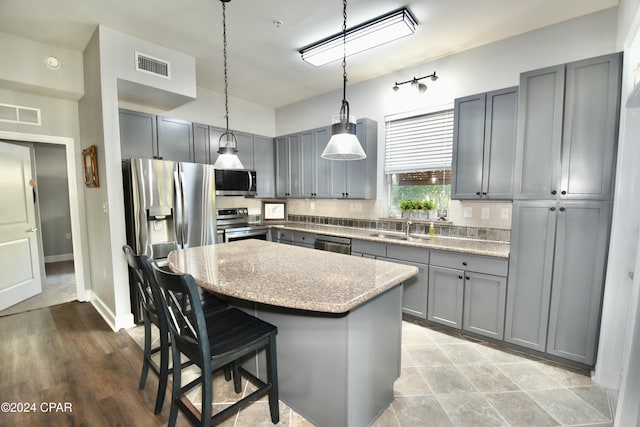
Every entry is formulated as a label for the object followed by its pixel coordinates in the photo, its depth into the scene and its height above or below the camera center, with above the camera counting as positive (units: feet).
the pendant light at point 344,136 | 5.92 +1.24
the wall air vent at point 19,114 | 9.49 +2.72
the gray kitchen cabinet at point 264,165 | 14.95 +1.57
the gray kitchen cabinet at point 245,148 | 14.15 +2.35
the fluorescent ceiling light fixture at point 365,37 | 7.77 +4.88
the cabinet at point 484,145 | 8.23 +1.56
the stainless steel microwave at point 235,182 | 12.78 +0.51
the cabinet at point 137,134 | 10.27 +2.23
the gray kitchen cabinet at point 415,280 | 9.11 -2.89
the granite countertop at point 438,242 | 8.07 -1.63
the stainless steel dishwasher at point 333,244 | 11.05 -2.09
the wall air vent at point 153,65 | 9.18 +4.35
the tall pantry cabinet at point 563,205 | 6.49 -0.23
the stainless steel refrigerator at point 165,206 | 9.26 -0.49
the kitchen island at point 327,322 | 4.35 -2.38
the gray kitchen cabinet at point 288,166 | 14.48 +1.49
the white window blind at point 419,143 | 10.52 +2.09
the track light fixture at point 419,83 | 10.27 +4.29
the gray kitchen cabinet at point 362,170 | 11.75 +1.05
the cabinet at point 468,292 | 7.88 -2.94
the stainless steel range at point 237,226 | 12.71 -1.62
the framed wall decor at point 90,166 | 9.65 +0.93
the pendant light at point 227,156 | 8.08 +1.08
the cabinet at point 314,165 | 13.19 +1.41
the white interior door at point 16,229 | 10.42 -1.49
